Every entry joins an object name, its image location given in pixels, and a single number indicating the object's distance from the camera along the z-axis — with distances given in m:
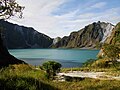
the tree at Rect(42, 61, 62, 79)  8.97
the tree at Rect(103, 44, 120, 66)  14.00
